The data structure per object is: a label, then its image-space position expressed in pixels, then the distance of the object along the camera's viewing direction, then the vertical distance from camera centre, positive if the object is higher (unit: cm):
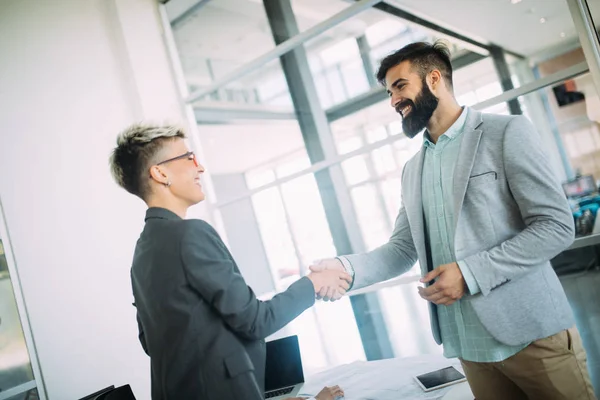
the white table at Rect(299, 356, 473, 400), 176 -73
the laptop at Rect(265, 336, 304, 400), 224 -59
